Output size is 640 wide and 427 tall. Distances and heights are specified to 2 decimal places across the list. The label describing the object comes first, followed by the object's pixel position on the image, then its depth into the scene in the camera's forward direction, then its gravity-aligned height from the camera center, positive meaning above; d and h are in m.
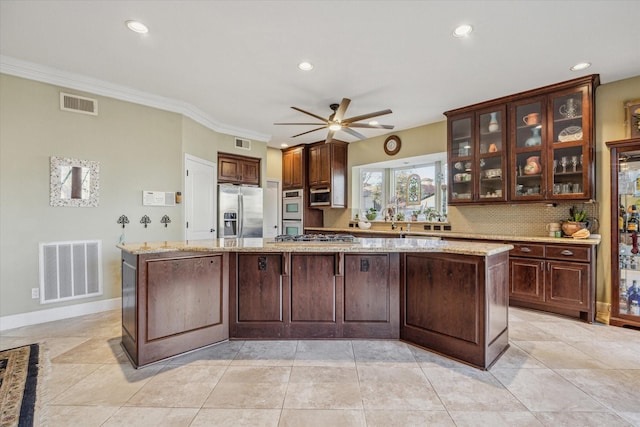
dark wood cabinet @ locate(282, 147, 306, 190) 6.87 +1.05
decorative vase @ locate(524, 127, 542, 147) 3.86 +0.94
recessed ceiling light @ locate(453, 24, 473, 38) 2.56 +1.56
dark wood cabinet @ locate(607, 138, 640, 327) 3.18 -0.19
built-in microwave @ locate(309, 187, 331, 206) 6.40 +0.37
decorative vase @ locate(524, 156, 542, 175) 3.87 +0.60
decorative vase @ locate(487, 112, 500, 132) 4.21 +1.24
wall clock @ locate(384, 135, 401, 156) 5.70 +1.30
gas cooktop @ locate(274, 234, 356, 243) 2.99 -0.25
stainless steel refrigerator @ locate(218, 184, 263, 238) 5.48 +0.06
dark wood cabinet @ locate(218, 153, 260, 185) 5.66 +0.86
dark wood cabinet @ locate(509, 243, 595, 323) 3.35 -0.75
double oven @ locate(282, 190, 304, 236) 6.88 +0.05
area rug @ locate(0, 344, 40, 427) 1.75 -1.16
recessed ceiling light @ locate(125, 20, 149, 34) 2.53 +1.58
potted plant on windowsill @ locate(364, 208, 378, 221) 6.16 -0.01
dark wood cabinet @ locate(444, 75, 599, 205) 3.55 +0.87
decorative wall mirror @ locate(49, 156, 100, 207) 3.44 +0.37
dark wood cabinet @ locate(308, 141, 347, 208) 6.34 +0.94
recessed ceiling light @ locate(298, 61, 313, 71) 3.20 +1.57
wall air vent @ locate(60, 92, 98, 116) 3.51 +1.30
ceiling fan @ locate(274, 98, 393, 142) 3.61 +1.16
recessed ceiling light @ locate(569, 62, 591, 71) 3.18 +1.55
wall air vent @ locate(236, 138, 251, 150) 5.88 +1.37
